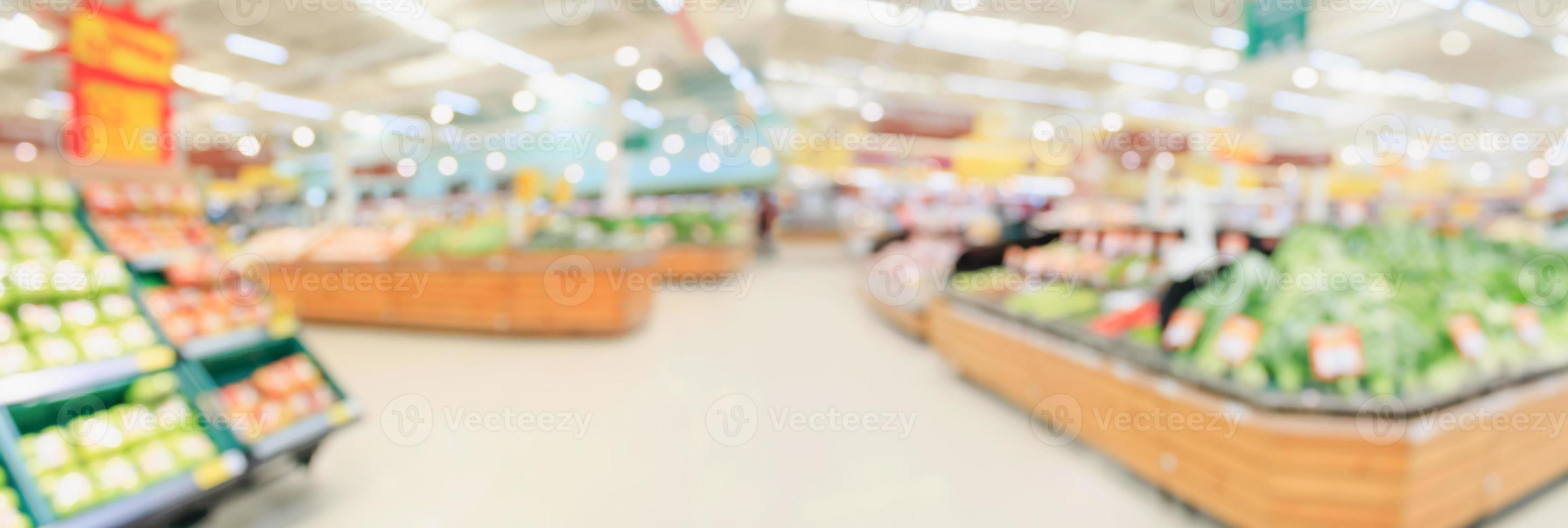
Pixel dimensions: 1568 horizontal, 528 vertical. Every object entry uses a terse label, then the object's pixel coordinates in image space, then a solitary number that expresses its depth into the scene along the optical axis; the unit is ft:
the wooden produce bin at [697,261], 33.58
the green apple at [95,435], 6.86
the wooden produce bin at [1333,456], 6.83
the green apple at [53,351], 6.81
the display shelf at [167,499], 6.31
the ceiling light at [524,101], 48.67
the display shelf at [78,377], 6.33
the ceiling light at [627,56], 35.40
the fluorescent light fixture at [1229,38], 33.91
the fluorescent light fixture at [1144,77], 42.27
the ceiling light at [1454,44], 34.73
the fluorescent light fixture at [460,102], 47.96
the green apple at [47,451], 6.39
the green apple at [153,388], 7.63
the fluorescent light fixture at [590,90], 42.14
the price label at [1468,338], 7.86
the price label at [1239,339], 7.88
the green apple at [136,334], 7.58
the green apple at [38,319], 6.96
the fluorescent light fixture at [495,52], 32.71
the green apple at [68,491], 6.19
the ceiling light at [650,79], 35.23
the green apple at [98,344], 7.16
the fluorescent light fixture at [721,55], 31.68
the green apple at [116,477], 6.64
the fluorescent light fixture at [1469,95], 49.47
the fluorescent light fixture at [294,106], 45.70
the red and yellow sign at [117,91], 9.59
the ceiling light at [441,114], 52.35
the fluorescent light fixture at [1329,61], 38.86
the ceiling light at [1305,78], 43.14
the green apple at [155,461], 6.99
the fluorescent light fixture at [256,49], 33.50
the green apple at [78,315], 7.32
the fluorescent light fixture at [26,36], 28.40
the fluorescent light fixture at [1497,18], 28.55
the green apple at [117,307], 7.72
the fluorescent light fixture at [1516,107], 53.57
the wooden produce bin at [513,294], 19.06
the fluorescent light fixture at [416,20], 27.02
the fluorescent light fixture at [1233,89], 47.58
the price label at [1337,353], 7.33
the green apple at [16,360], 6.47
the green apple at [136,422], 7.17
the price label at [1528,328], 8.57
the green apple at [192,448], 7.33
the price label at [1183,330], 8.64
